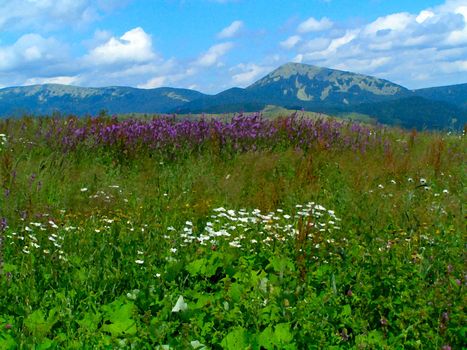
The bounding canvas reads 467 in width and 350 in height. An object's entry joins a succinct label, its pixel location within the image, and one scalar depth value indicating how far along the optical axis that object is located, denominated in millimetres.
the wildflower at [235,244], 4513
